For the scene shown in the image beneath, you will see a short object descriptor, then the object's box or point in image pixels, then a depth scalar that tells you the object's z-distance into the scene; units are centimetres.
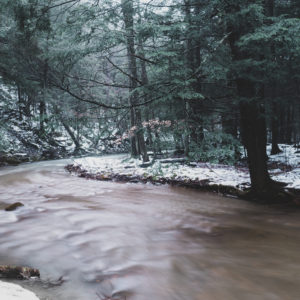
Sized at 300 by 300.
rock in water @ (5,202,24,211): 601
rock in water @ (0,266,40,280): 290
